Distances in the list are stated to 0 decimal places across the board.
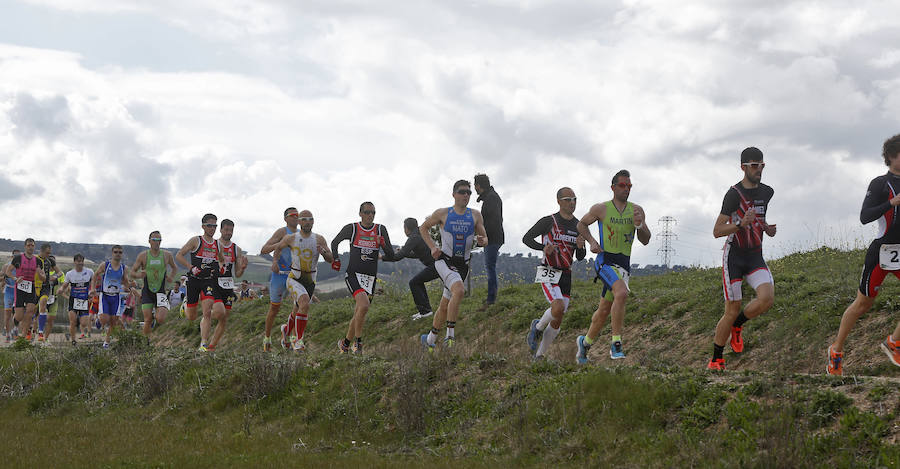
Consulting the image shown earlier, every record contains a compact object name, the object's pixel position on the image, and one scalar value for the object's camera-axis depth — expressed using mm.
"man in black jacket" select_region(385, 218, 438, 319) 15512
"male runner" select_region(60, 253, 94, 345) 21453
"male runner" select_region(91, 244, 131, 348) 19156
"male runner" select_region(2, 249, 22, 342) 20500
